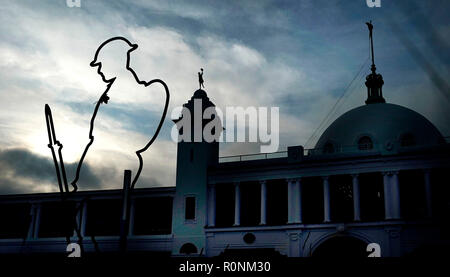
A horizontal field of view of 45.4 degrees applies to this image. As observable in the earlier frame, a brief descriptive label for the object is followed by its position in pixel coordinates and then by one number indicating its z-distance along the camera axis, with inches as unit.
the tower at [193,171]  1759.4
